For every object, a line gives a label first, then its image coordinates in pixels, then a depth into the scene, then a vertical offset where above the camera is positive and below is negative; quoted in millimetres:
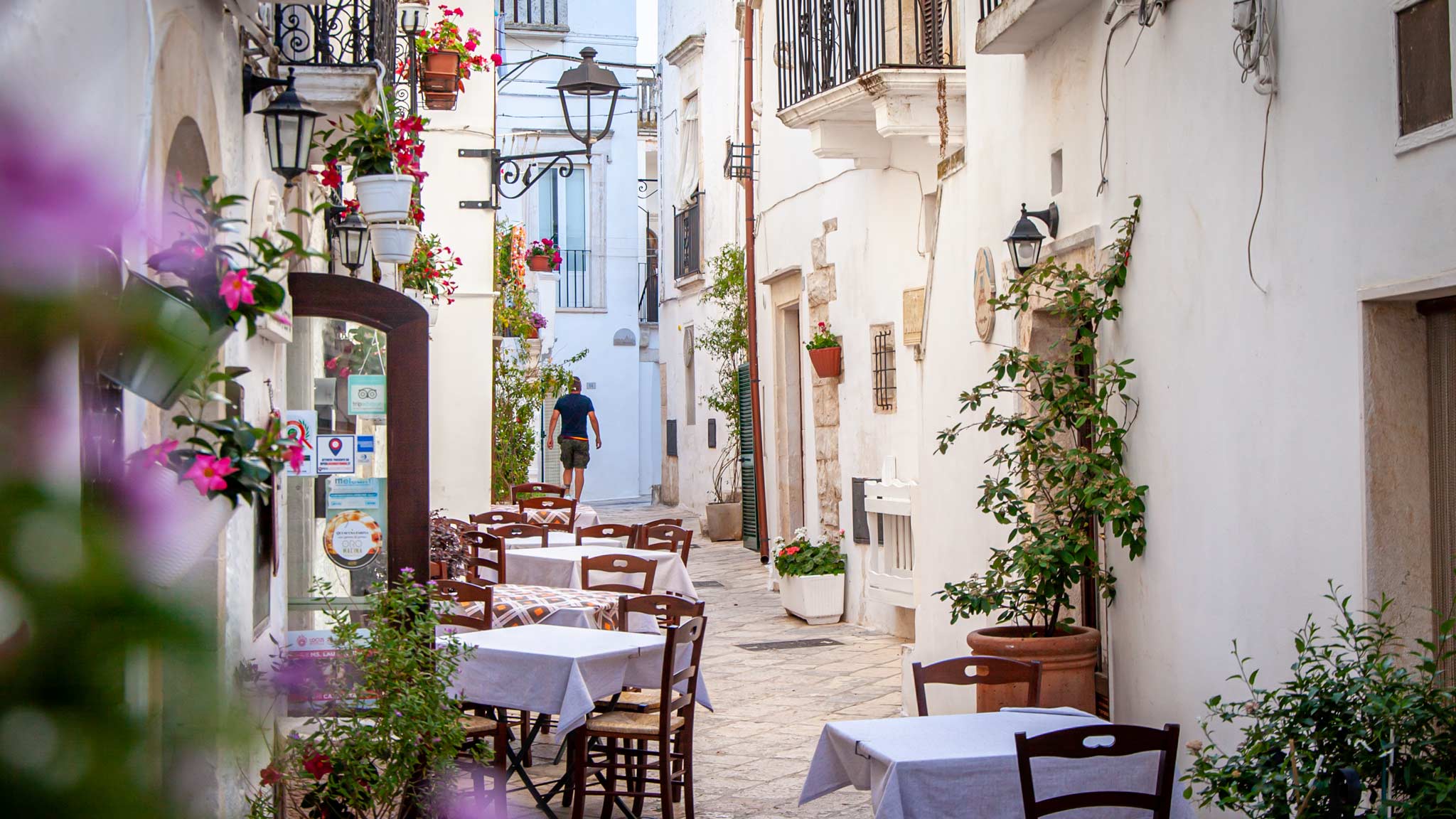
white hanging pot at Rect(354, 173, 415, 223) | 6387 +1155
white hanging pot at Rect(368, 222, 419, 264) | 7812 +1159
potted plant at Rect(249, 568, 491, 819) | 4262 -884
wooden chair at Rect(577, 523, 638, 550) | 10914 -691
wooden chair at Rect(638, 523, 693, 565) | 10172 -717
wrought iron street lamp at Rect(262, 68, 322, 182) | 5016 +1145
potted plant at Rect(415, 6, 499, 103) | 11391 +3167
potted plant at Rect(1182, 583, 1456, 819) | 3217 -749
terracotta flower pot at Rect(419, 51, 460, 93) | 11391 +3051
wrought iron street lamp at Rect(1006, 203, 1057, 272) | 6590 +905
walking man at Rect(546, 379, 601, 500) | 18906 +174
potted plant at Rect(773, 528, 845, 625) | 12016 -1210
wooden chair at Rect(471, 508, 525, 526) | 11773 -617
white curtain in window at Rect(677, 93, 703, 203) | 20578 +4294
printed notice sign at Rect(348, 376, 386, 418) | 5883 +213
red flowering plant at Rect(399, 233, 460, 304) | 11344 +1493
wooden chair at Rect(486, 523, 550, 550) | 10875 -683
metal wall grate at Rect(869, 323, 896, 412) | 11531 +607
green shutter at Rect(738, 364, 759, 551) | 16281 -307
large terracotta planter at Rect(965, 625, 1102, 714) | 5855 -981
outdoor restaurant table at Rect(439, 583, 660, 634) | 7402 -881
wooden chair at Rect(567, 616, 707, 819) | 6004 -1322
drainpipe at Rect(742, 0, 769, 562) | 15445 +1541
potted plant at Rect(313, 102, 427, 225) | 6195 +1295
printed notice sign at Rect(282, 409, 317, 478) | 5625 +74
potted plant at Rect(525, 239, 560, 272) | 20297 +2840
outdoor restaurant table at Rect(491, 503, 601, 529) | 13030 -685
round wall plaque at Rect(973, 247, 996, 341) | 7469 +784
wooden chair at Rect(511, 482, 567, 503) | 15055 -498
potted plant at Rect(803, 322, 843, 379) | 12578 +768
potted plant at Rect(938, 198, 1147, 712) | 5883 -251
